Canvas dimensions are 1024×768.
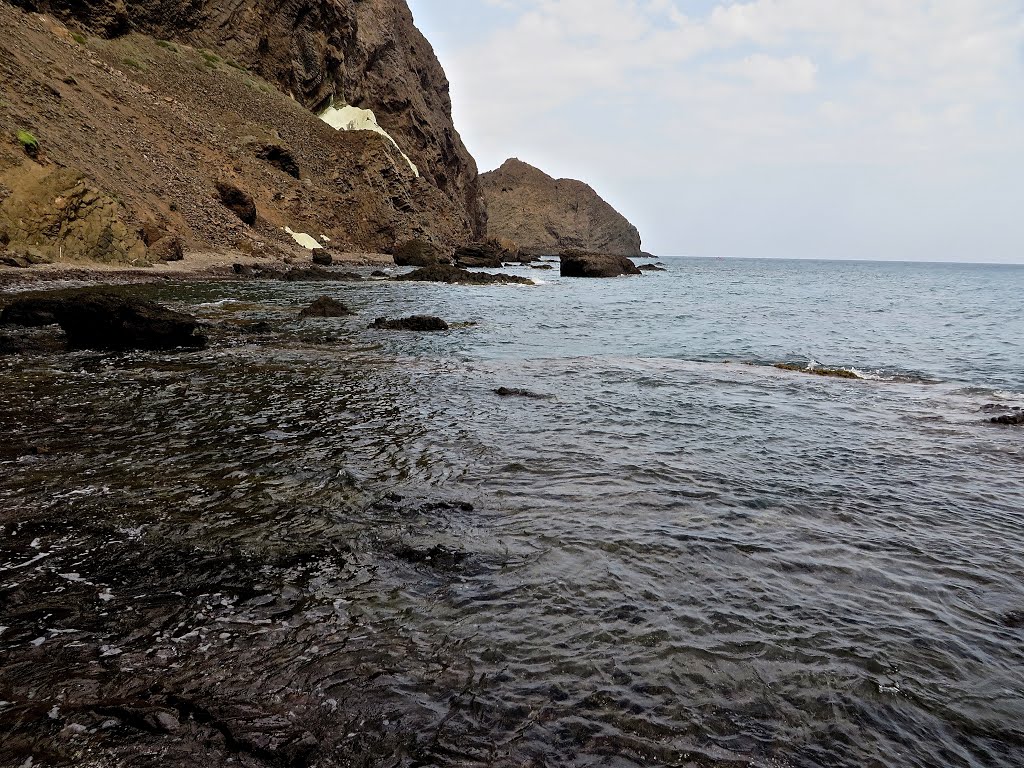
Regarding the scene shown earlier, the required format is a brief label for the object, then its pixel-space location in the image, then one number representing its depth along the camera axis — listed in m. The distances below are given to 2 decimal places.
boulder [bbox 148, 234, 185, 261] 32.03
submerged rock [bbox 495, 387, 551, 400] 11.01
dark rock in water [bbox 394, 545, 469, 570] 4.62
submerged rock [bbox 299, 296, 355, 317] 20.44
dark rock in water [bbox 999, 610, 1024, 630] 4.21
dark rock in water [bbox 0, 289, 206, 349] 13.27
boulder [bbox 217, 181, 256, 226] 44.69
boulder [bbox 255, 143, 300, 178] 55.92
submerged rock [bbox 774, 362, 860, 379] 14.70
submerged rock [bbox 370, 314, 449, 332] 18.98
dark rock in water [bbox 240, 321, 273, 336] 16.47
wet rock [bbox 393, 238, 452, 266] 57.94
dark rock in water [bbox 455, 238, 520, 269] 64.19
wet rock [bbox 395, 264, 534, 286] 42.81
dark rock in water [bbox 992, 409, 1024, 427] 10.06
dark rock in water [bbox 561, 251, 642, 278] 64.00
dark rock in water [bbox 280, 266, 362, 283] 35.41
